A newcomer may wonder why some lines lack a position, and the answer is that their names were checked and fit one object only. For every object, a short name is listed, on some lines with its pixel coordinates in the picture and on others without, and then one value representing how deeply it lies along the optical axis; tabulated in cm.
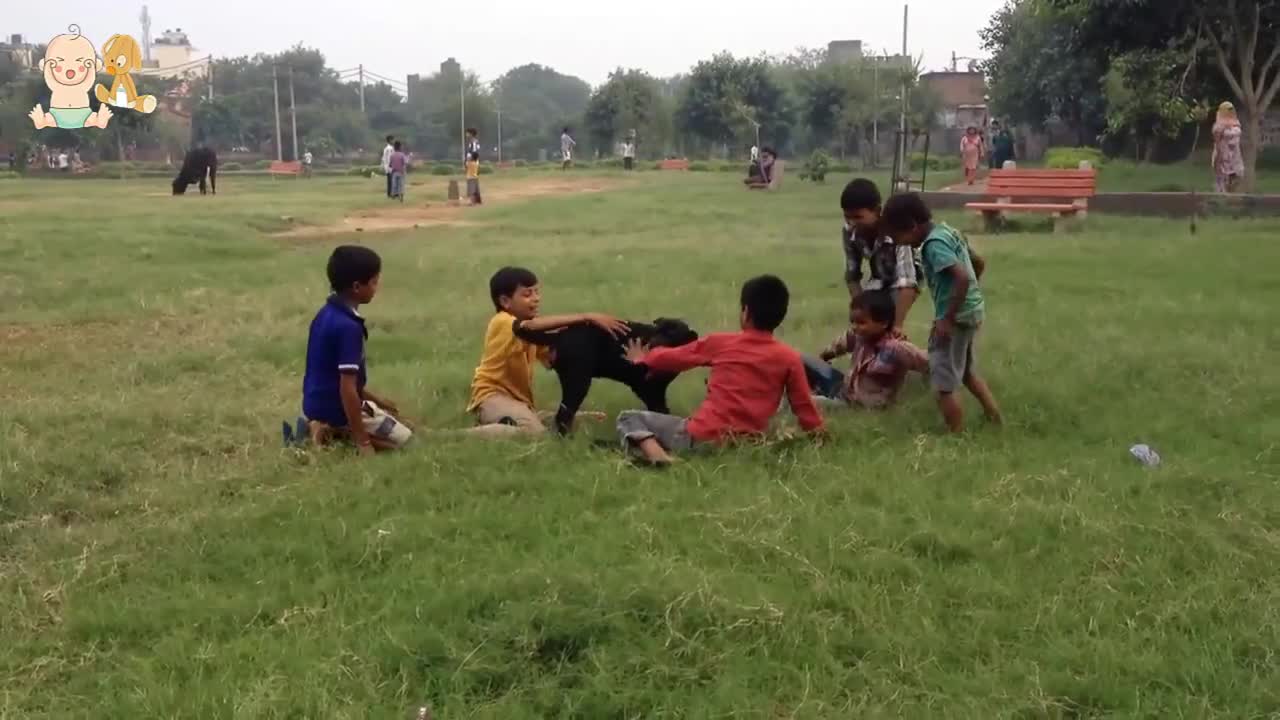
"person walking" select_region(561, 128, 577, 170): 4219
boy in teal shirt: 553
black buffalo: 2769
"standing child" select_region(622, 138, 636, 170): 4625
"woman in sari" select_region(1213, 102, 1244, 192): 1736
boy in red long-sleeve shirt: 521
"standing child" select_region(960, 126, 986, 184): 2517
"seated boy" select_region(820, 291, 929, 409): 608
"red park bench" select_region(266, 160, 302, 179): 4865
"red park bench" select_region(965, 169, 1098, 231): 1529
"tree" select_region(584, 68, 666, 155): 5781
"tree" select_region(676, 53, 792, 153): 5519
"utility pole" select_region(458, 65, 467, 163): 6272
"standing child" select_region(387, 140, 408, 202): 2517
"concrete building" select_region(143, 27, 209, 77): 10631
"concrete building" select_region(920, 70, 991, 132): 5572
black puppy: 560
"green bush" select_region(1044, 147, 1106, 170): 2718
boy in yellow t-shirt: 580
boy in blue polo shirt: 527
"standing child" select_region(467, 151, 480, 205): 2509
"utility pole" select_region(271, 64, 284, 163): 6444
